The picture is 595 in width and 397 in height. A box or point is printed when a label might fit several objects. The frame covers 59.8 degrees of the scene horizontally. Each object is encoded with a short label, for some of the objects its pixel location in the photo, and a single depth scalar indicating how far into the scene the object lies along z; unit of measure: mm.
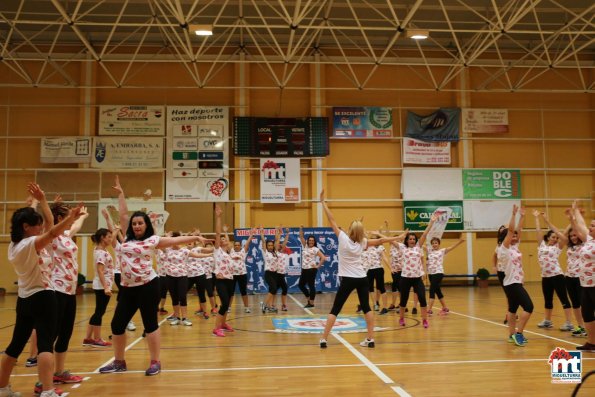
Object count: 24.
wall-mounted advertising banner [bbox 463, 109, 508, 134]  21250
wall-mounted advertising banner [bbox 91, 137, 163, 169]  19656
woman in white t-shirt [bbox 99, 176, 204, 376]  5602
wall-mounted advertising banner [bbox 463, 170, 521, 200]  20688
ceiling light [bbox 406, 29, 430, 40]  14535
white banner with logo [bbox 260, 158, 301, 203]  19953
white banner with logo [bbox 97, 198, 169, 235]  19219
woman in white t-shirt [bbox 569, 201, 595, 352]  6504
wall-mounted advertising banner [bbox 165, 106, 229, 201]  19703
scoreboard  19891
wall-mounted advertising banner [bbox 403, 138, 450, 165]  20797
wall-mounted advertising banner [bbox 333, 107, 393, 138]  20672
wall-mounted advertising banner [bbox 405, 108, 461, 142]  20891
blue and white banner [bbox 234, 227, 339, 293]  18938
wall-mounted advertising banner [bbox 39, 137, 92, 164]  19484
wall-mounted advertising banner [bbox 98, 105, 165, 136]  19938
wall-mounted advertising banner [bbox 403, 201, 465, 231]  20391
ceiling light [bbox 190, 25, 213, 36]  14125
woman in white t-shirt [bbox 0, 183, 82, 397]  4371
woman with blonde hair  7273
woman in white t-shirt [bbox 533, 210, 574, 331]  8852
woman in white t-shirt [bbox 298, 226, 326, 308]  12709
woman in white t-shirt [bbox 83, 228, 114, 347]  7422
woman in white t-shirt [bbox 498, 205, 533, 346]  7227
